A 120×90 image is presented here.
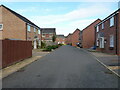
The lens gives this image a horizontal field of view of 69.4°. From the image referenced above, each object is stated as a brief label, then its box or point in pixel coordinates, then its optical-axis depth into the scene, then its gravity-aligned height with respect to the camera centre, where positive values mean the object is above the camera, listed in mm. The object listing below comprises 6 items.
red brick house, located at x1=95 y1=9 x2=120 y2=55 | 11528 +1427
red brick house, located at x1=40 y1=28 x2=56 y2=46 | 43789 +4894
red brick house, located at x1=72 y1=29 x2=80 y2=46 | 44412 +3259
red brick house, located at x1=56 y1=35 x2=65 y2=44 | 80767 +4006
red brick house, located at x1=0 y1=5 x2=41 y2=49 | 17554 +3608
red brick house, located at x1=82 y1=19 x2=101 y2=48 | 25180 +2391
